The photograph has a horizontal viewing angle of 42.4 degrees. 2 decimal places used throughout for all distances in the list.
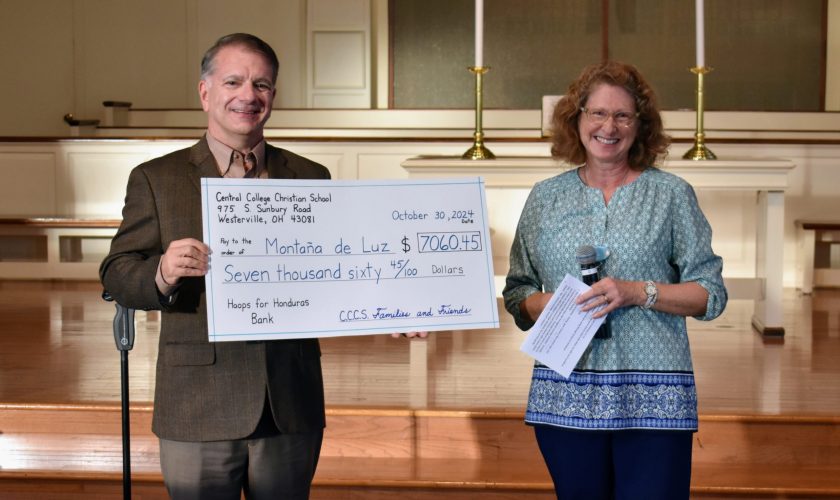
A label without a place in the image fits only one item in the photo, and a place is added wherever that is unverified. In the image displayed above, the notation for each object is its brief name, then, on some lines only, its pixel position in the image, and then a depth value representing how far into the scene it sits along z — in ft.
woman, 6.95
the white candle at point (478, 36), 15.45
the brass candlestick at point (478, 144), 16.12
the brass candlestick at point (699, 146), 16.71
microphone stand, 8.31
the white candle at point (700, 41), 16.53
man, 6.43
